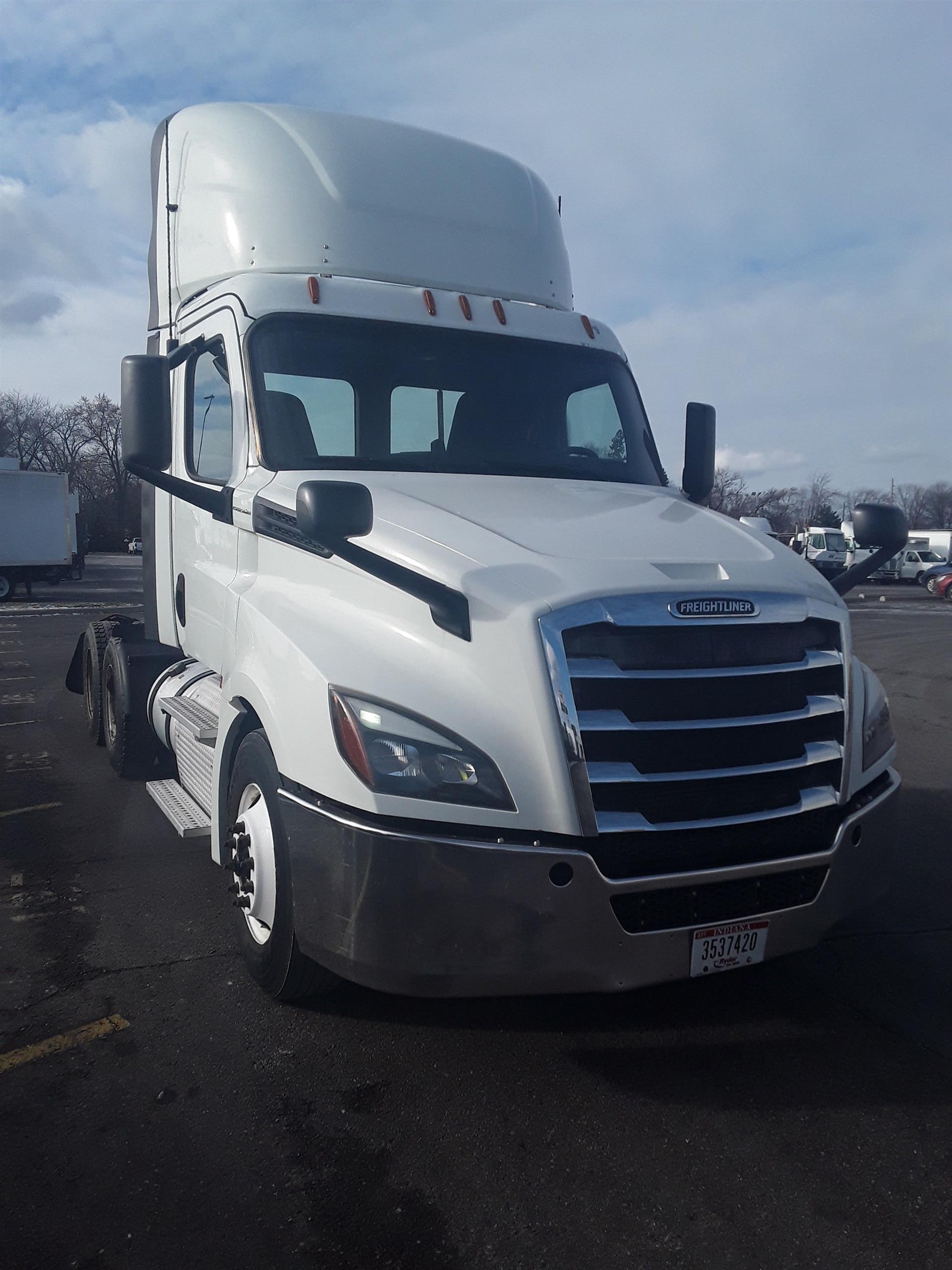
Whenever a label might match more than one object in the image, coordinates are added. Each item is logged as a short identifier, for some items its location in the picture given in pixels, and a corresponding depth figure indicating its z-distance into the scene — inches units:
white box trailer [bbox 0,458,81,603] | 1173.1
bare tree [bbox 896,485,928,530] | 5036.9
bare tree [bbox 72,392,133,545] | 3095.5
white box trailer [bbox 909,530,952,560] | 2271.2
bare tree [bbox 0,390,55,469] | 3228.3
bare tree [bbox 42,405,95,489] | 3297.2
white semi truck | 121.3
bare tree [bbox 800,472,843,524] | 4145.4
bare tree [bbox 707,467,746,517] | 2994.6
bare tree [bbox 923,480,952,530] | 4960.6
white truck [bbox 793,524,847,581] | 1895.9
